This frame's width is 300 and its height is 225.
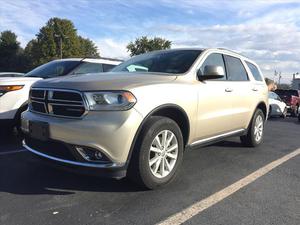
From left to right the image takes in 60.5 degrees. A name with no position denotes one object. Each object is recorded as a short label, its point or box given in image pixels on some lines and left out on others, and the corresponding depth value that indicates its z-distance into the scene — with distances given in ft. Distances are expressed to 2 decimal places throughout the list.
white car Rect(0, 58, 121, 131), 14.12
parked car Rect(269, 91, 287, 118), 34.55
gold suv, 8.64
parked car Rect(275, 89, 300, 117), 42.83
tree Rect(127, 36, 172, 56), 133.26
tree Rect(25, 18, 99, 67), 154.83
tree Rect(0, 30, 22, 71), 165.24
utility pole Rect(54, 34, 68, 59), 150.14
